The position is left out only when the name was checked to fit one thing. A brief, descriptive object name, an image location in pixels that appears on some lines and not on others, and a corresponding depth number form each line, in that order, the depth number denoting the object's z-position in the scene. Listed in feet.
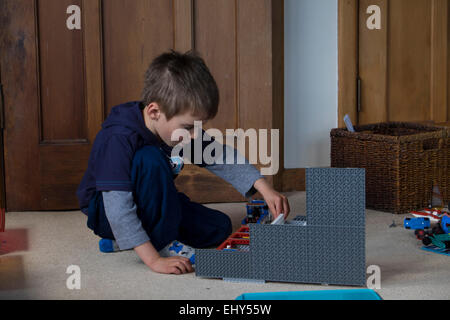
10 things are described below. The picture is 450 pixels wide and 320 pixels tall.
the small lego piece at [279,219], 7.49
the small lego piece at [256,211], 8.80
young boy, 7.57
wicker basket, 9.46
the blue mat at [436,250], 8.01
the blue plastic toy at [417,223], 8.66
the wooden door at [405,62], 11.22
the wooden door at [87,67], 9.73
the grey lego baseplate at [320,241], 7.13
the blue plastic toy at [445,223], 8.38
